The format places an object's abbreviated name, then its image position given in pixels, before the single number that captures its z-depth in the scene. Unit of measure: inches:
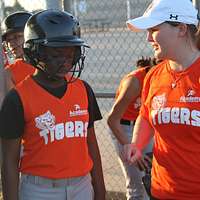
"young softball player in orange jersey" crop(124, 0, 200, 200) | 205.8
